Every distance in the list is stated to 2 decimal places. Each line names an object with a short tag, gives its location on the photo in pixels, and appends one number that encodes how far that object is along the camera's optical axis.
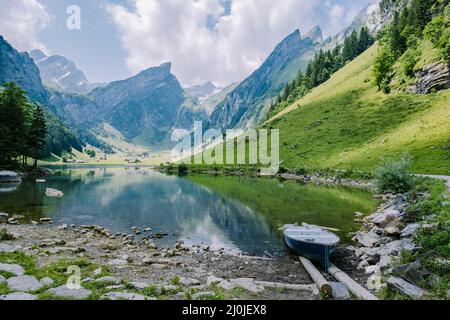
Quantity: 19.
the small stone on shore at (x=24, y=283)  12.02
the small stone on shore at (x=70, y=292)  11.40
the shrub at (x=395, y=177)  38.41
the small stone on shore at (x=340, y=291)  13.31
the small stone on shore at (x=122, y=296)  11.39
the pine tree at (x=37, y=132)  85.75
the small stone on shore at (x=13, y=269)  13.99
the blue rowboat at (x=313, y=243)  19.25
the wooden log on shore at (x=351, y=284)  13.25
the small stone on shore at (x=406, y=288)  12.15
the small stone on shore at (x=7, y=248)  18.00
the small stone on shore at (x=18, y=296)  10.68
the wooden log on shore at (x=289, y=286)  14.84
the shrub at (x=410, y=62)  90.00
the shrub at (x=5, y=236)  21.62
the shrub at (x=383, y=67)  100.38
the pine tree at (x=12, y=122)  72.12
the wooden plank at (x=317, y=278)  13.69
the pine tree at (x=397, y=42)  104.88
